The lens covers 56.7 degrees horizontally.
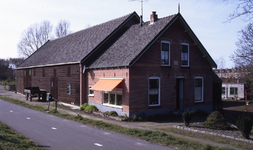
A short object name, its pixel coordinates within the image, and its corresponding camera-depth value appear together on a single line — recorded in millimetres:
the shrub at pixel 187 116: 13688
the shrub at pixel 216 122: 13188
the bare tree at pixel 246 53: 18928
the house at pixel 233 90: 37969
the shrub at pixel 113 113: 17327
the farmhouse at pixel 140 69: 17031
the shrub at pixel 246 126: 10859
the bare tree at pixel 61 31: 63594
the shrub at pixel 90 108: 19478
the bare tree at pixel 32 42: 61406
